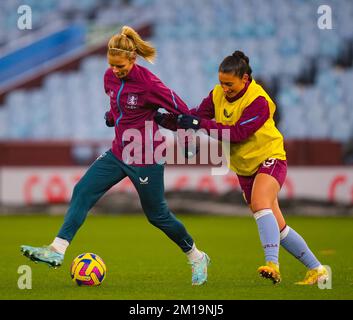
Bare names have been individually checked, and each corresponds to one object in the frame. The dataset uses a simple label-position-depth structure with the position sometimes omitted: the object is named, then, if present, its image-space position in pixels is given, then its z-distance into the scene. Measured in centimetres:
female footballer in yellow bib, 1352
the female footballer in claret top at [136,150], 1408
